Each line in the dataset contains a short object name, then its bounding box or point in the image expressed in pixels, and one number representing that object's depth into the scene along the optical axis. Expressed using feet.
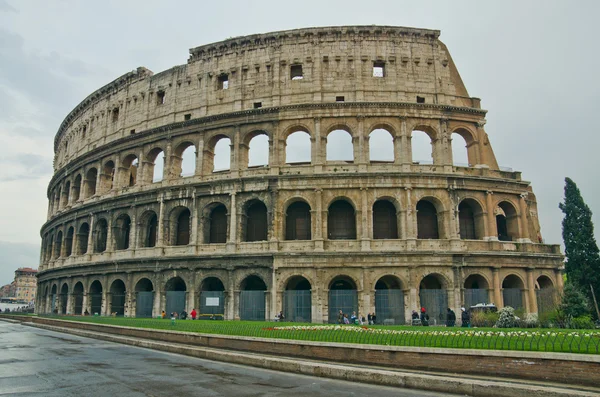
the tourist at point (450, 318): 78.79
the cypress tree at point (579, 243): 92.17
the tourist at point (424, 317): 77.36
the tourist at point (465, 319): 73.67
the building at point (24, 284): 448.65
